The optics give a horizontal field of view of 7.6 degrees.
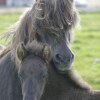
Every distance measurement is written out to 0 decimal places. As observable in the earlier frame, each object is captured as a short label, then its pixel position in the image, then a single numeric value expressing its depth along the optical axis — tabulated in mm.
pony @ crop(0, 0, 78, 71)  8579
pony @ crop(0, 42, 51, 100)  7532
